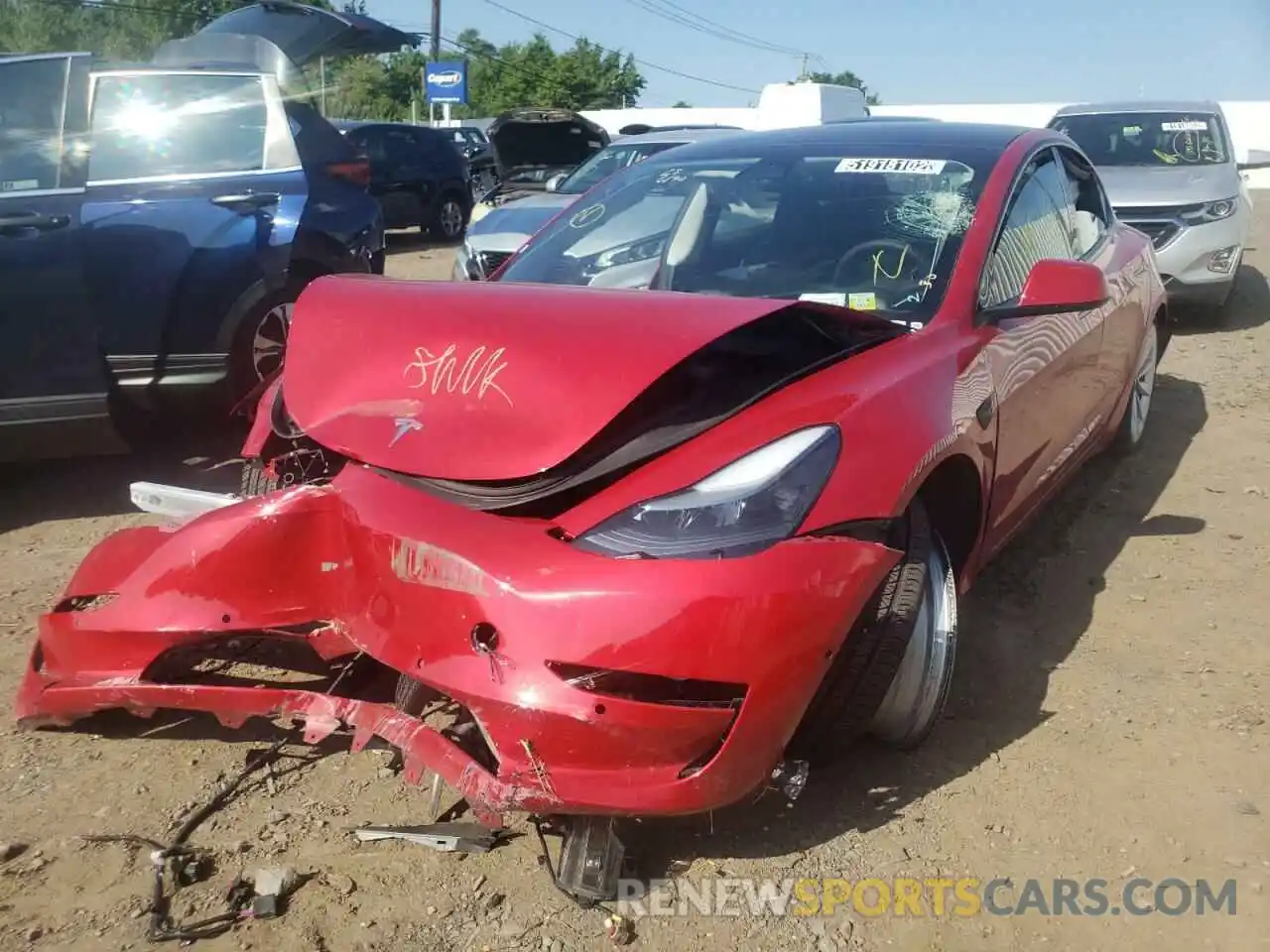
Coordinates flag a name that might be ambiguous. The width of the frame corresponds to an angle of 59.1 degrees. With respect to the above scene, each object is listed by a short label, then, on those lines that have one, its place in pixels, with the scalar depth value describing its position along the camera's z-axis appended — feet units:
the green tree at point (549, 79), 189.26
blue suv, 14.12
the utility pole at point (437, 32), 136.87
